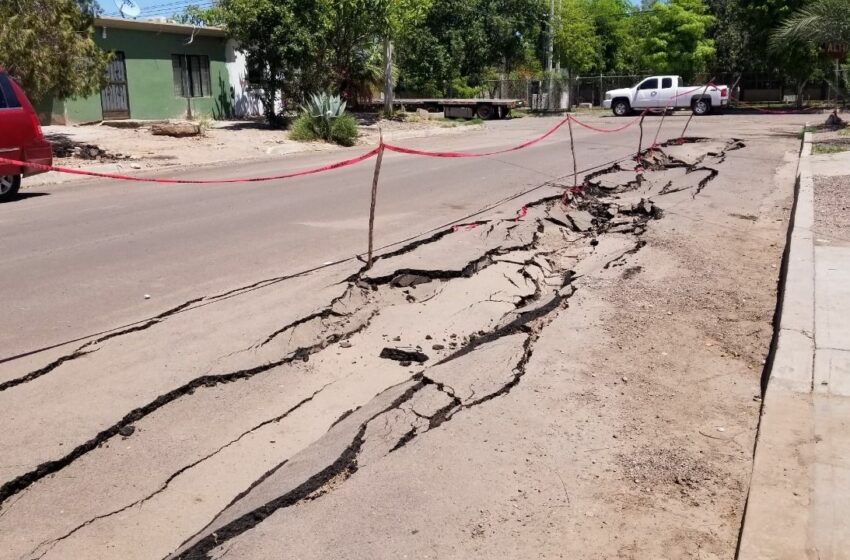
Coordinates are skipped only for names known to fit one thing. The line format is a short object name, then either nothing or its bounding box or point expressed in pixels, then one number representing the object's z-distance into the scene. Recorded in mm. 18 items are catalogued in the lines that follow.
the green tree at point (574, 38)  45375
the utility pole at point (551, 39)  43750
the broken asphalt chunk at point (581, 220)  10177
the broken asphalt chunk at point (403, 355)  5496
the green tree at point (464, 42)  43062
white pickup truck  36219
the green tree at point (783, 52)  36500
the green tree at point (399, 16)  26016
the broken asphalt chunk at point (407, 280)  7129
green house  25172
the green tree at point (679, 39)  41612
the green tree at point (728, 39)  49406
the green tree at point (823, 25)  20438
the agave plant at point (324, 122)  23156
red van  11664
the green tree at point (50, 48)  15247
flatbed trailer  37781
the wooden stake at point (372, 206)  7457
